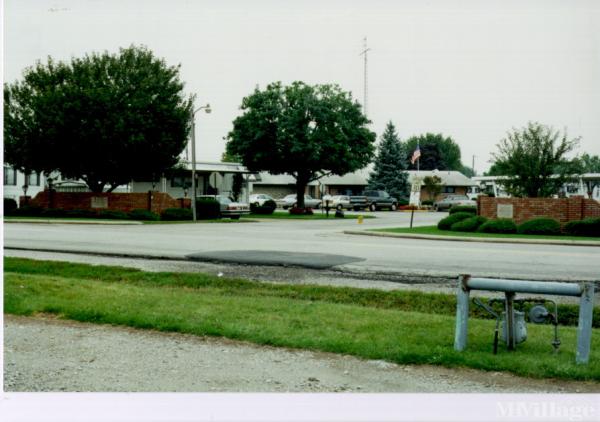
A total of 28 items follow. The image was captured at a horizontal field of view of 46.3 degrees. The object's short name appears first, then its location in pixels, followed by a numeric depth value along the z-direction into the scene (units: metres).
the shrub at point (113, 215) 32.47
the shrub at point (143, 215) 32.85
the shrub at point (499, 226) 24.20
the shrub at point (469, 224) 25.33
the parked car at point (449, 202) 58.72
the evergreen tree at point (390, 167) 65.25
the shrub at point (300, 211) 45.34
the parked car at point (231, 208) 36.94
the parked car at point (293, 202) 60.05
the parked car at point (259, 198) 60.31
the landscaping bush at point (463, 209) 32.27
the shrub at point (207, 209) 35.25
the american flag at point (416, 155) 48.76
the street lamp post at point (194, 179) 32.72
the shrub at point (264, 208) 44.39
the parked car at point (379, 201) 58.34
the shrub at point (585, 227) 23.20
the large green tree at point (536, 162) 25.77
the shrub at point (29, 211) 33.50
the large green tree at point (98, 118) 32.62
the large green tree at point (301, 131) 44.66
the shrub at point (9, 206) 33.33
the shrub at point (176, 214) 33.78
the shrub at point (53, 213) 33.00
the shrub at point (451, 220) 26.52
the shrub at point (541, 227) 23.73
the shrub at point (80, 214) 32.88
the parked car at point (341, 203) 57.59
